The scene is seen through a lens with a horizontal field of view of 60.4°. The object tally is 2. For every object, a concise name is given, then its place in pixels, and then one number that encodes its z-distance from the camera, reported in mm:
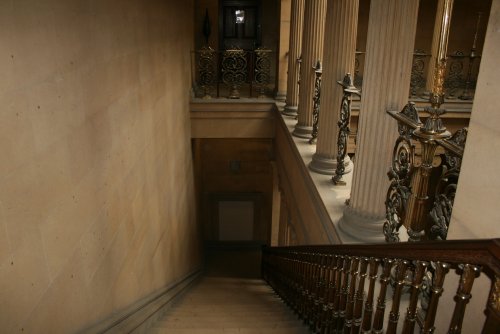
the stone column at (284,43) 9734
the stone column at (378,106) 3176
